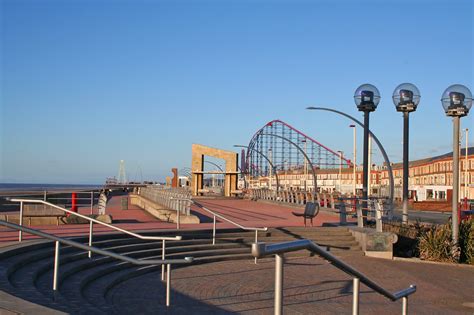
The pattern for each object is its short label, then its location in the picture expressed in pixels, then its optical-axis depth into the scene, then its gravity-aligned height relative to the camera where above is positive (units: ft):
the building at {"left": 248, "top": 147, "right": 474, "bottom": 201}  219.20 +3.57
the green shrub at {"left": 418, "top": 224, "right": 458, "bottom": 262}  53.72 -5.64
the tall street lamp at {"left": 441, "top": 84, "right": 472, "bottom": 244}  53.57 +7.27
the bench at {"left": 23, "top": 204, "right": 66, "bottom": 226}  62.28 -4.09
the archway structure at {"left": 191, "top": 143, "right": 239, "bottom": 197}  178.40 +3.81
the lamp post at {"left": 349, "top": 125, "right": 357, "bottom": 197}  173.72 +9.60
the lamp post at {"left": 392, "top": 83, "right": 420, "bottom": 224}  67.77 +9.48
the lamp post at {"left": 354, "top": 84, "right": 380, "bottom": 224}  70.08 +9.86
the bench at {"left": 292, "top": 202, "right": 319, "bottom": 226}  63.41 -3.05
